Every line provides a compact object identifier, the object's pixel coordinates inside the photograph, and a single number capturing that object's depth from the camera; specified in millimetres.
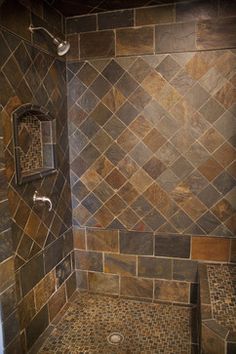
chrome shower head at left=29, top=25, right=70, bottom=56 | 1685
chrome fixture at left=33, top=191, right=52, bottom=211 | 1778
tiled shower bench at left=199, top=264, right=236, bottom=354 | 1458
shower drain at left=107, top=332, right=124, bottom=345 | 1869
